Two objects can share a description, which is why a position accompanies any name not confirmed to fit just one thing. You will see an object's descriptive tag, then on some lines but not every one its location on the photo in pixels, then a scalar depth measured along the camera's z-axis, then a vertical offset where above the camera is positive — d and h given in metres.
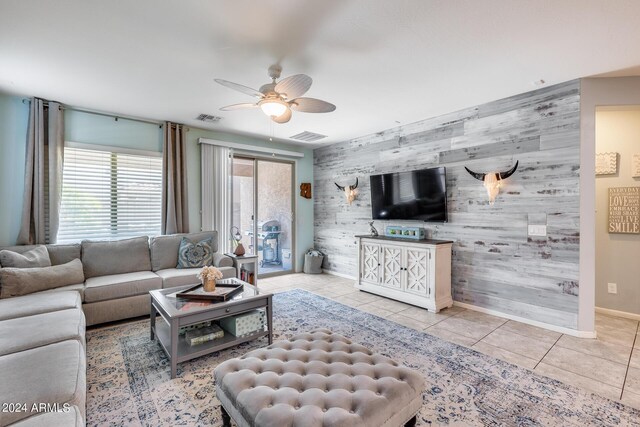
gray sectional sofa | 1.29 -0.79
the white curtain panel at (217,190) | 4.78 +0.40
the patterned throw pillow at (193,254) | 3.93 -0.56
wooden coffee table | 2.20 -0.83
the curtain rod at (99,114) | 3.57 +1.41
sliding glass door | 5.39 +0.08
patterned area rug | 1.79 -1.27
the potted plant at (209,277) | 2.66 -0.58
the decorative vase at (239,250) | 4.41 -0.55
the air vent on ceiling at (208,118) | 4.14 +1.43
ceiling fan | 2.35 +1.04
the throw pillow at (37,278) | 2.71 -0.63
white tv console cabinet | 3.72 -0.81
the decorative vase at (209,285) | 2.67 -0.66
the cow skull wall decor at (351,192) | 5.37 +0.40
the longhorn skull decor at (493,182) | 3.49 +0.37
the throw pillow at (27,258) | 2.93 -0.45
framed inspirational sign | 3.43 +0.02
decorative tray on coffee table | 2.51 -0.72
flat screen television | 4.04 +0.28
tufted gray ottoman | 1.25 -0.86
